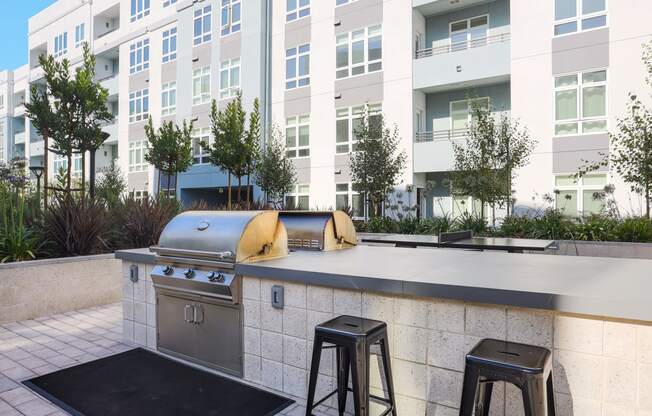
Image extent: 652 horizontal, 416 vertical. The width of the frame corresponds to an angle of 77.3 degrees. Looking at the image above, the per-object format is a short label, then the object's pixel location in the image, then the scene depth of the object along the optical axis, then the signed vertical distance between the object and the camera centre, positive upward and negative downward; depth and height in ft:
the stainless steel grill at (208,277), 12.09 -2.13
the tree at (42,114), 34.04 +8.01
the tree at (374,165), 43.88 +4.68
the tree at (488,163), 37.04 +4.17
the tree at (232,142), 52.19 +8.47
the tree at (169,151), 56.65 +8.08
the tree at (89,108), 33.32 +8.47
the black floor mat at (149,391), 10.69 -5.26
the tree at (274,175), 57.93 +4.75
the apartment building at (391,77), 45.11 +18.55
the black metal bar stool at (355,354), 8.04 -3.05
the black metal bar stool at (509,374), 6.26 -2.66
